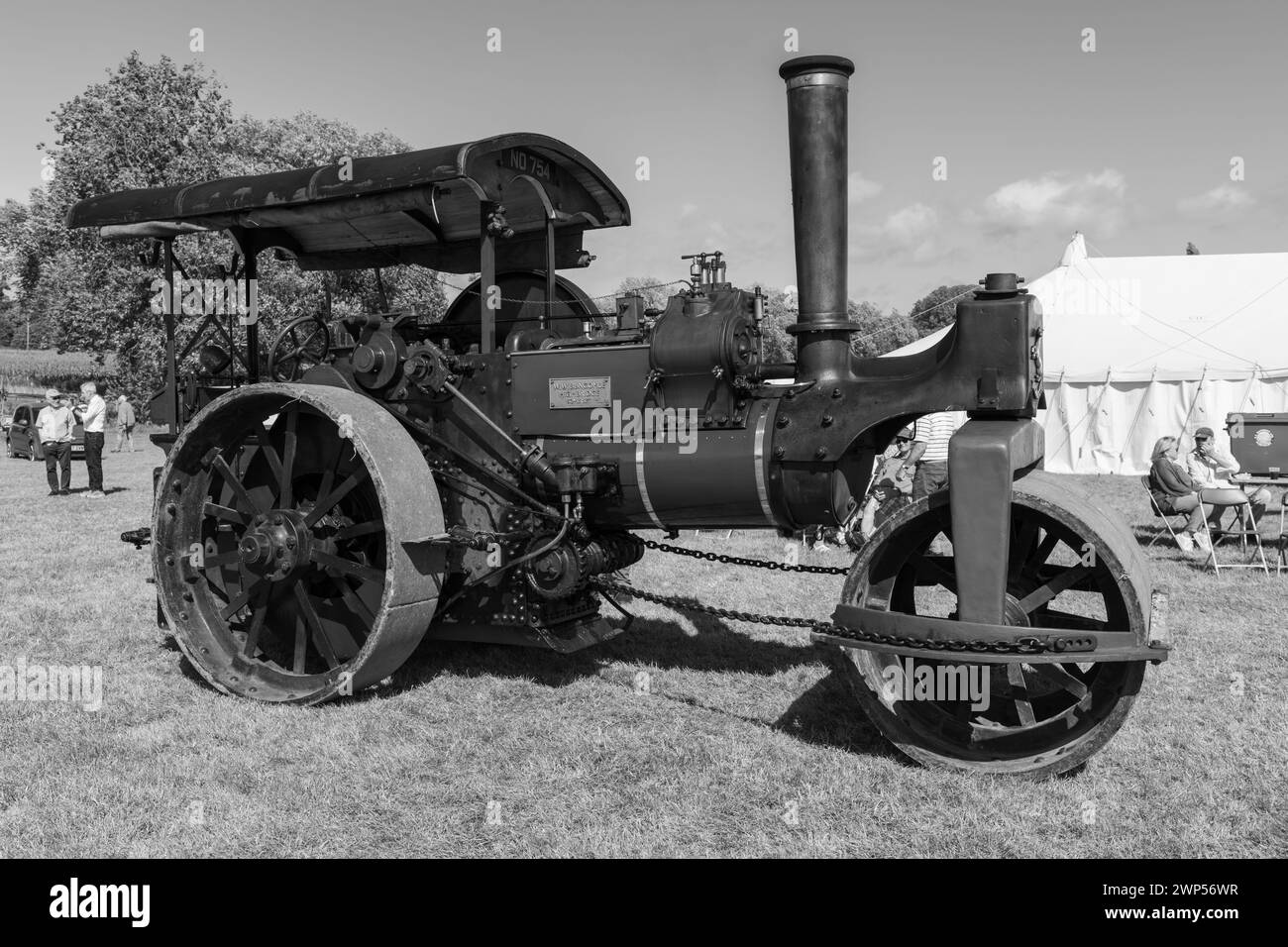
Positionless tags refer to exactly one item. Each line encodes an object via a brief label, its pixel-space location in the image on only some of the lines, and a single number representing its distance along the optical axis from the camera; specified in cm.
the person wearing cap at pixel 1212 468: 1007
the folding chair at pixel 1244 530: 874
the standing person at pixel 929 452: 964
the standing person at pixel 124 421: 2444
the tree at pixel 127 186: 2830
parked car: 2256
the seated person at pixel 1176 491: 971
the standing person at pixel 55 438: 1543
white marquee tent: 1661
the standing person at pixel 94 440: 1562
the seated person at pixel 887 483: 1081
